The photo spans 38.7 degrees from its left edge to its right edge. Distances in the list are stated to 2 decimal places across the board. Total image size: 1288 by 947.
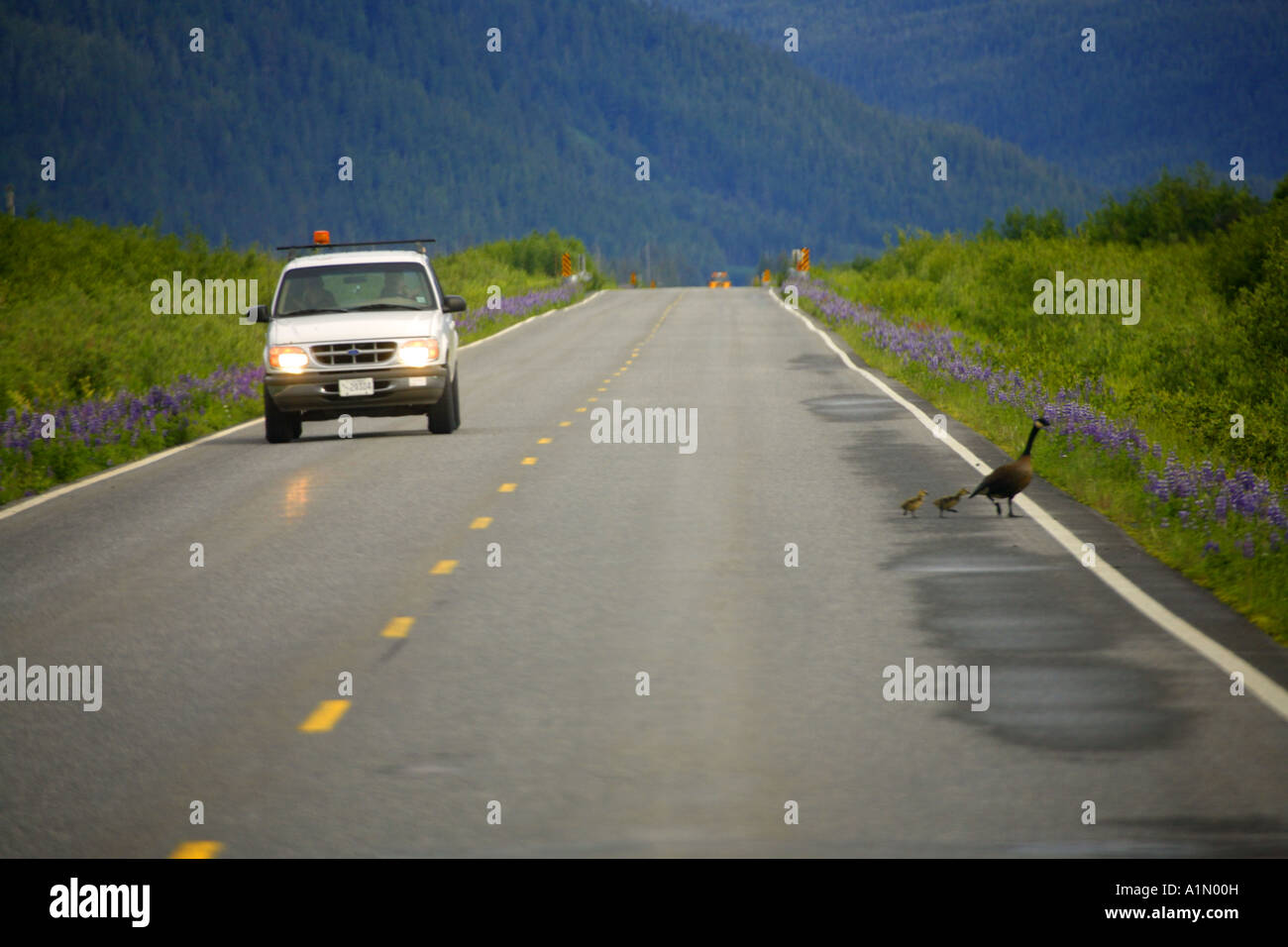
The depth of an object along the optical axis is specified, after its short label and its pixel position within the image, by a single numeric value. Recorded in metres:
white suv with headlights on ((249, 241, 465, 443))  20.25
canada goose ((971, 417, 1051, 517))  13.65
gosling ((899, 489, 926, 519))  14.00
